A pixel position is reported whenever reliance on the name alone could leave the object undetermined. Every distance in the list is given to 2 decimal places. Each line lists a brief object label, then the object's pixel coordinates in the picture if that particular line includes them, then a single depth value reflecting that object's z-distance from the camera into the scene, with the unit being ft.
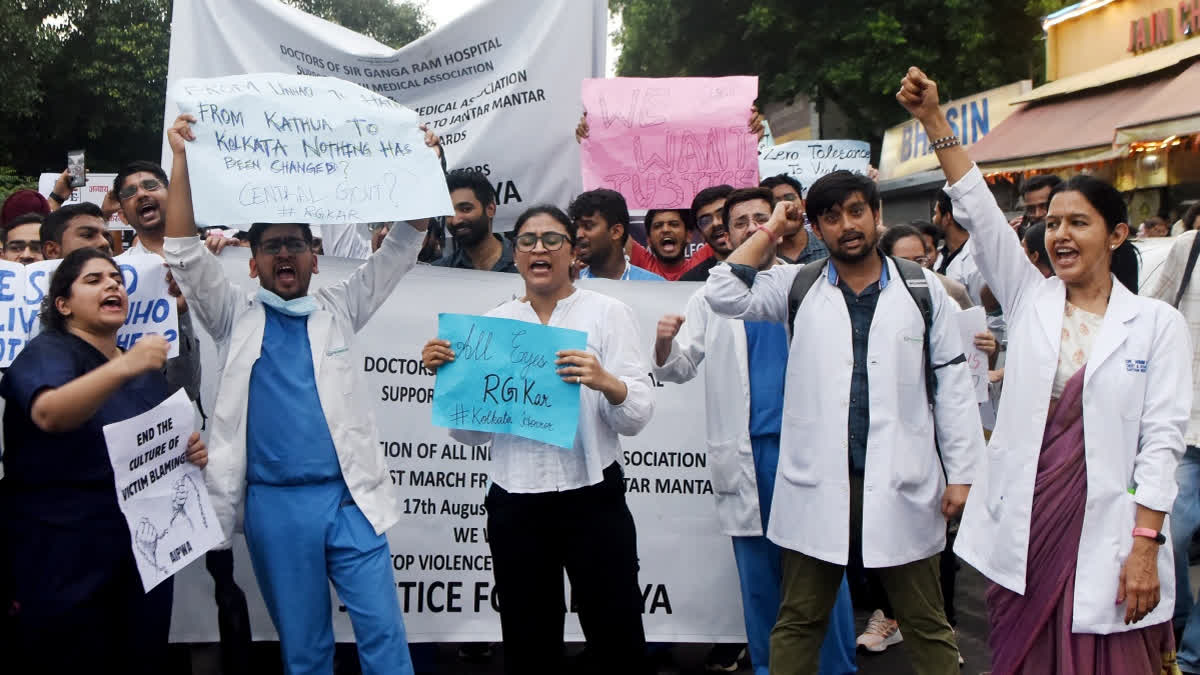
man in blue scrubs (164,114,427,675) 12.07
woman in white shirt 11.84
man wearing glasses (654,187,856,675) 14.05
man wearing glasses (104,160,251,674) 14.35
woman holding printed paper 10.53
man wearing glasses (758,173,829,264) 15.62
